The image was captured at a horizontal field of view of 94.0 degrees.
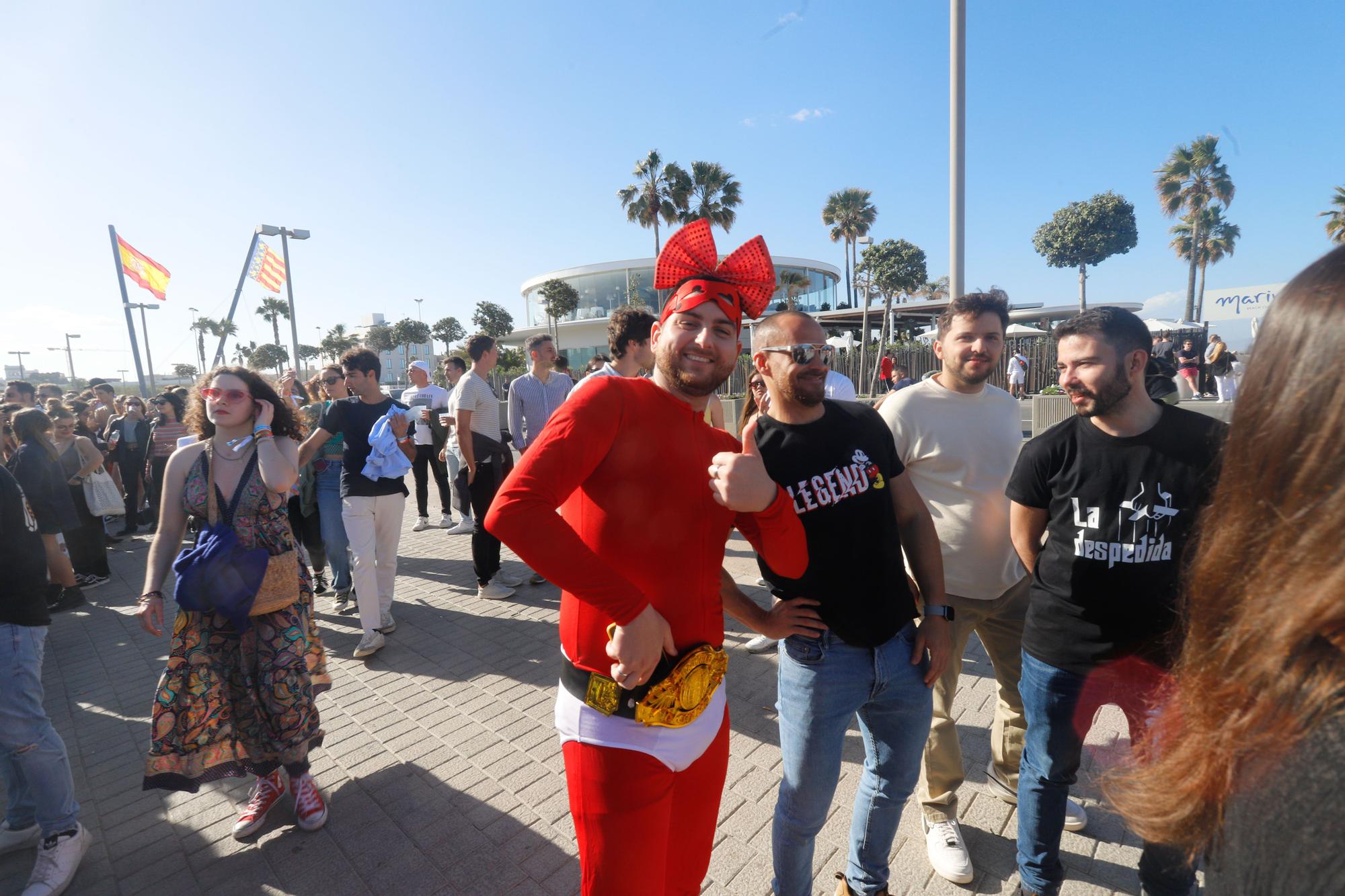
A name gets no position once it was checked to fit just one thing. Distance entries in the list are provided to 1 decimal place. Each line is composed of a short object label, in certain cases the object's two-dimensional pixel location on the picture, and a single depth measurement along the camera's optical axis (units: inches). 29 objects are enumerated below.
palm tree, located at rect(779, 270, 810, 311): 1162.6
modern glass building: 2203.5
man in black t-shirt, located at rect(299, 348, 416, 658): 183.6
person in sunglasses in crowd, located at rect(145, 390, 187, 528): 319.9
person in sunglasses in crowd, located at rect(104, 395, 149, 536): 358.6
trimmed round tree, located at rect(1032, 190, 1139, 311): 1257.4
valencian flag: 740.0
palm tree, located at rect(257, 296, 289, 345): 2352.4
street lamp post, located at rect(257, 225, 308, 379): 645.9
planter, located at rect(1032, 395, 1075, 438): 426.6
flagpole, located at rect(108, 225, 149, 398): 751.1
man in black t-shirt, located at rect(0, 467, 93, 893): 99.7
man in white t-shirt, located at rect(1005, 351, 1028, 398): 697.6
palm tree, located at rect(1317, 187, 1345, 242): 1058.1
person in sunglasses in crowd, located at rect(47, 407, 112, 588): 271.7
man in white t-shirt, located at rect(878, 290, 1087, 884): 103.8
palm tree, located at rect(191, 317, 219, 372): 2273.5
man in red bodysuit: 51.9
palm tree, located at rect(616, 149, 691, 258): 1173.0
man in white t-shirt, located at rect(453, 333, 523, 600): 225.3
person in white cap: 311.6
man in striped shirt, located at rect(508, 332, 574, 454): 243.3
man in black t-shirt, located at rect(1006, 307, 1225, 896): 78.0
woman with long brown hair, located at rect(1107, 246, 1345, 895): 26.8
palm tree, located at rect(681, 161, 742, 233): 1166.3
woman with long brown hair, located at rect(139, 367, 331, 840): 108.0
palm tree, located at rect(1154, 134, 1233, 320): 1309.1
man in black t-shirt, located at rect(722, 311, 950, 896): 77.4
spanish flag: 764.6
